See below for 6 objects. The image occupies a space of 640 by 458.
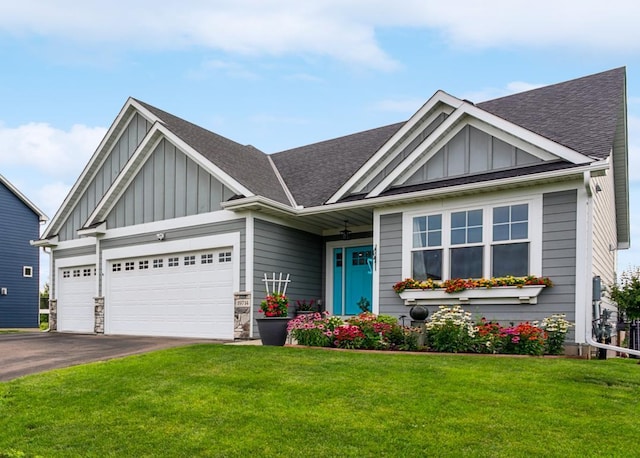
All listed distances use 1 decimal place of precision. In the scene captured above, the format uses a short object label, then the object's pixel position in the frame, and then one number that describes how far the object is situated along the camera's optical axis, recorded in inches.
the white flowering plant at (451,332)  344.5
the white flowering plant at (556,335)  333.7
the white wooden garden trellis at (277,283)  472.7
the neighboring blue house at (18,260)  904.9
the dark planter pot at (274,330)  393.1
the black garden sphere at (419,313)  374.0
